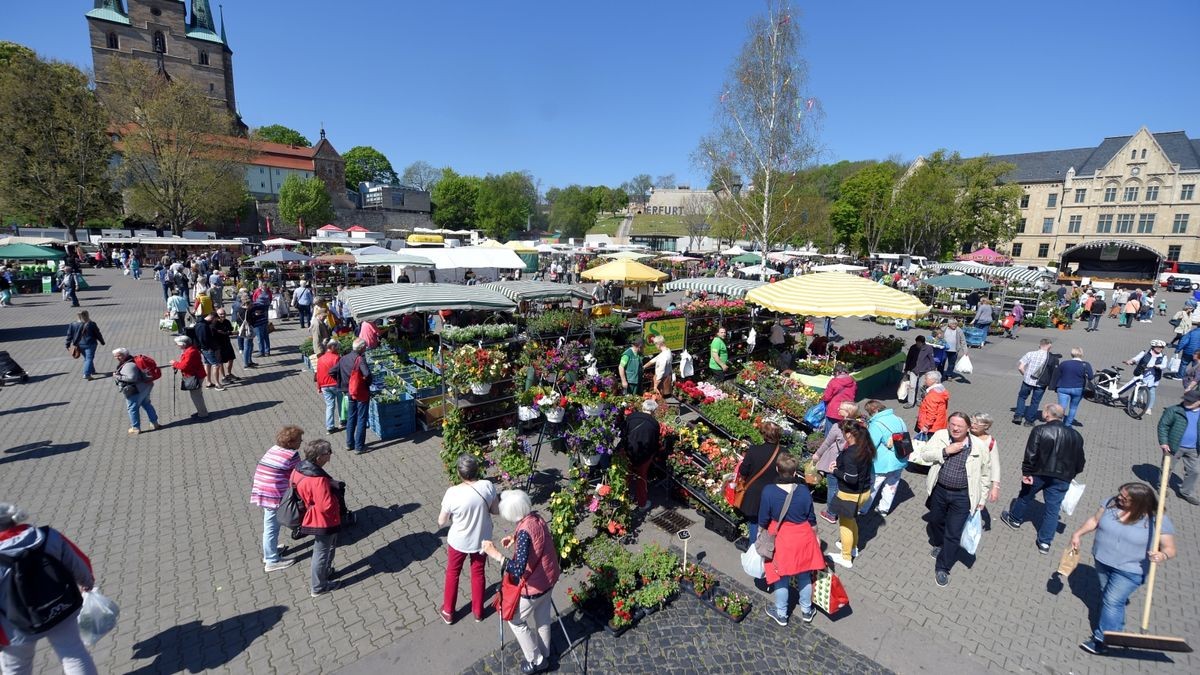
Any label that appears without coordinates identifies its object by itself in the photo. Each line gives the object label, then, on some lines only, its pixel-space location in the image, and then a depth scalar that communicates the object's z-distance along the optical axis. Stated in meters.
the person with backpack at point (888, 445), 6.23
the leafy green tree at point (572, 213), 102.19
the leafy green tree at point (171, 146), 36.47
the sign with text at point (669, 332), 11.81
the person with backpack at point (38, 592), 3.35
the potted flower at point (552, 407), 6.78
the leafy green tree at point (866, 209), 49.53
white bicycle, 11.16
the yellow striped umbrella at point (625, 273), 16.59
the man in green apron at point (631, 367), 10.25
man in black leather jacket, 5.79
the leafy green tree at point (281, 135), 94.62
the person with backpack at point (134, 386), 8.37
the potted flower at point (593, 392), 6.44
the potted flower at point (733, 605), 4.86
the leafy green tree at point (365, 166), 97.19
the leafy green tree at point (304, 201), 64.88
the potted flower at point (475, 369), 7.68
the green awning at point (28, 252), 20.19
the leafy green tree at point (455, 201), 83.00
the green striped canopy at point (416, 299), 9.50
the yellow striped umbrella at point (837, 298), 9.89
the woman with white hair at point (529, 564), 3.79
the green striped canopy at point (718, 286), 15.20
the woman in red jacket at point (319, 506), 4.82
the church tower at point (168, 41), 62.47
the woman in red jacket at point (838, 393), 7.86
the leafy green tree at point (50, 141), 32.81
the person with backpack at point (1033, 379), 9.99
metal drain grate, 6.40
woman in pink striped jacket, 5.22
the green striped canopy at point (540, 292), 12.39
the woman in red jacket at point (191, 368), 9.11
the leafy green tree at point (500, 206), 80.19
